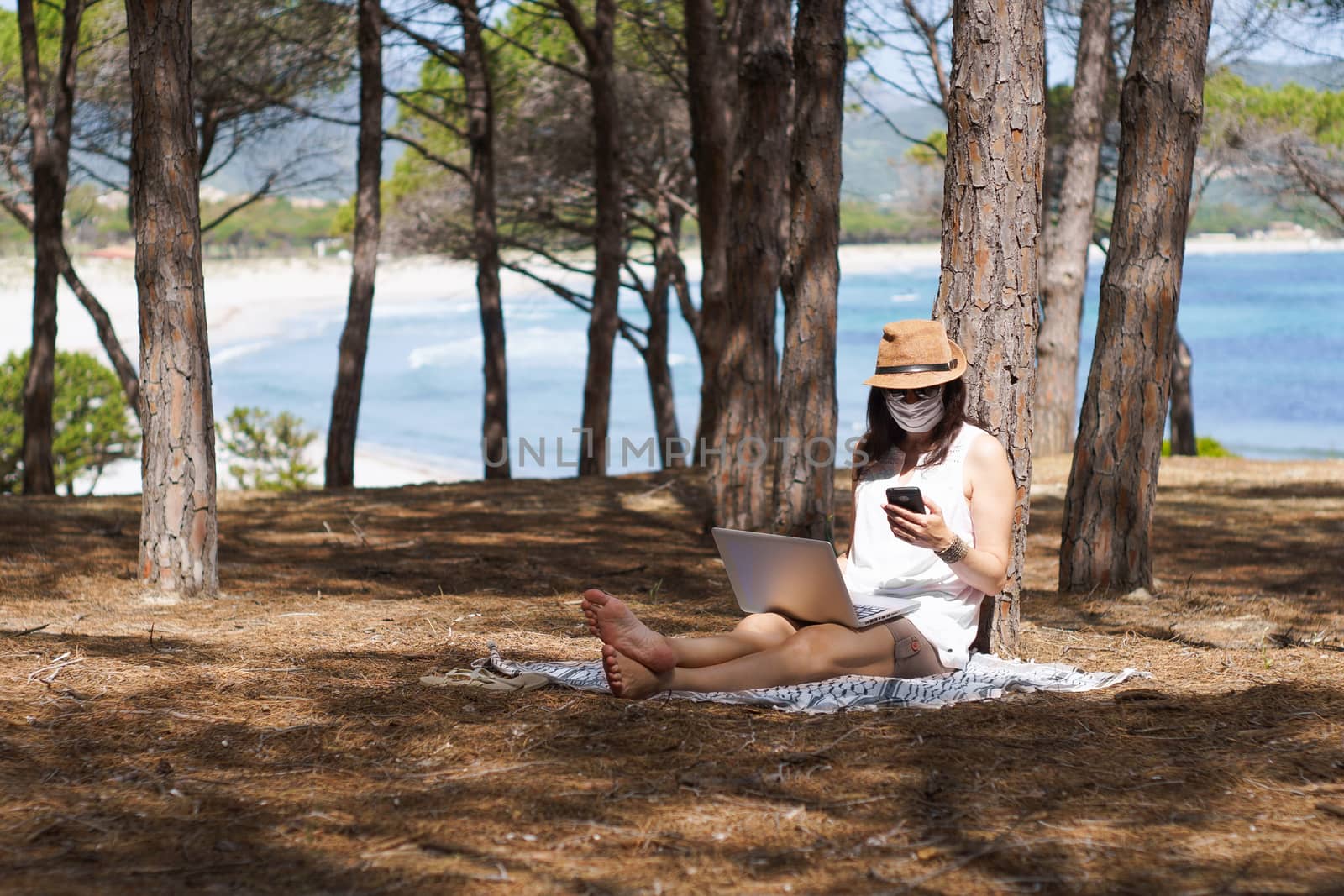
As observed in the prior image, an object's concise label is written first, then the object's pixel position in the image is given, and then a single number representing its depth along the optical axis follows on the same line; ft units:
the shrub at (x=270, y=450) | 59.82
